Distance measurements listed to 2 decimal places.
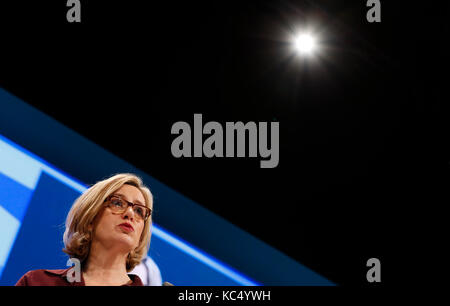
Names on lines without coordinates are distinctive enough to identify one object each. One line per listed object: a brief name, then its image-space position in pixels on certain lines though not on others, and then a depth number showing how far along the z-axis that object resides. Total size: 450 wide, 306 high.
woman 4.08
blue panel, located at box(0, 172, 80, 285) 4.52
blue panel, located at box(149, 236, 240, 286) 5.31
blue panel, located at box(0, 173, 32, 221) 4.79
